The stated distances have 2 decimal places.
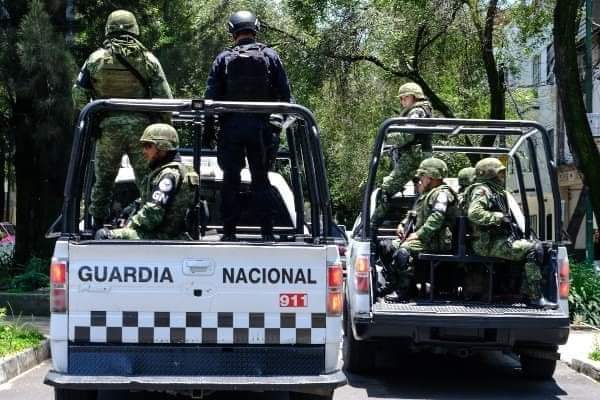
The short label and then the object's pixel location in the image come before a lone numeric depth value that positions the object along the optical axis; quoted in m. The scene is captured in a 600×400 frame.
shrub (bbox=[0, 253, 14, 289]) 26.83
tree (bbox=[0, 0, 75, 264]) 25.52
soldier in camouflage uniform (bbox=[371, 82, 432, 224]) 19.23
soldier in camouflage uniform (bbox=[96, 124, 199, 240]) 12.83
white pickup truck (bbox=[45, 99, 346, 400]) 11.61
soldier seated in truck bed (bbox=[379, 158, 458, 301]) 16.72
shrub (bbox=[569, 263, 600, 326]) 25.09
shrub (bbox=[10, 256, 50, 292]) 25.56
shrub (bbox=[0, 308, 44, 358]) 17.55
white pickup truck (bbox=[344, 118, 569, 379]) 15.60
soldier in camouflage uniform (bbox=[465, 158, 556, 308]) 16.45
